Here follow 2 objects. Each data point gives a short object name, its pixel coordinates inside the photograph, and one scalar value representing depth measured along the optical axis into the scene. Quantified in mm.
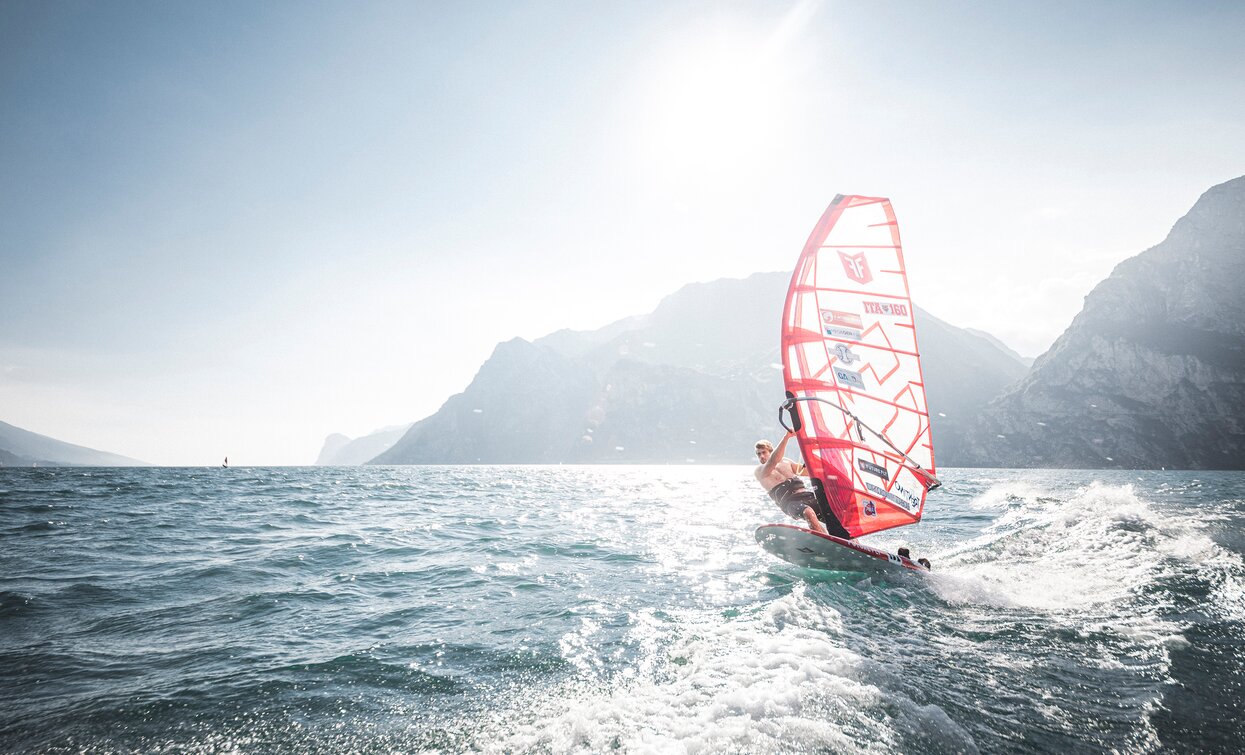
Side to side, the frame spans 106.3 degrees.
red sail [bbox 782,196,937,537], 10148
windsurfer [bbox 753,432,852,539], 10938
